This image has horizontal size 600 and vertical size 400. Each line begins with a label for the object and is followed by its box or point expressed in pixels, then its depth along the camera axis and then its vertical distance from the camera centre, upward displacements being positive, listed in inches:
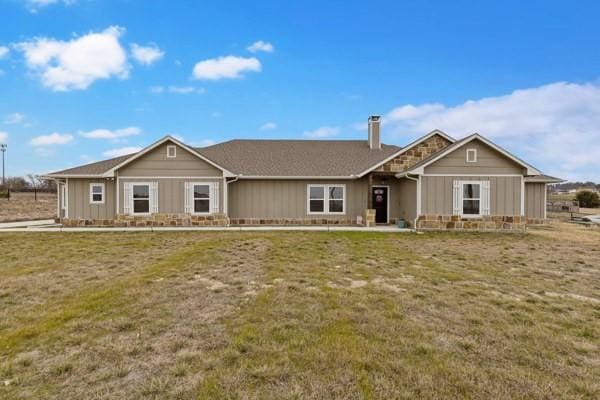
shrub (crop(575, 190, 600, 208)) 1186.0 -6.2
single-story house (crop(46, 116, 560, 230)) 533.0 +16.9
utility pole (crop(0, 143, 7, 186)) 1841.8 +282.7
